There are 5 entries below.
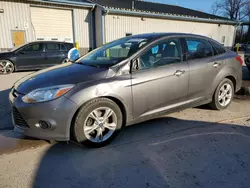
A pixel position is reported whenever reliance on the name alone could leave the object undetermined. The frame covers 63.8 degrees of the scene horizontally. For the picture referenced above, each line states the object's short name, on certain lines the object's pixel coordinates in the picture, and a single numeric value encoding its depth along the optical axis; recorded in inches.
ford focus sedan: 98.6
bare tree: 1866.4
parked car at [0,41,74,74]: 342.3
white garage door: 502.3
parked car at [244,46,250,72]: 288.8
